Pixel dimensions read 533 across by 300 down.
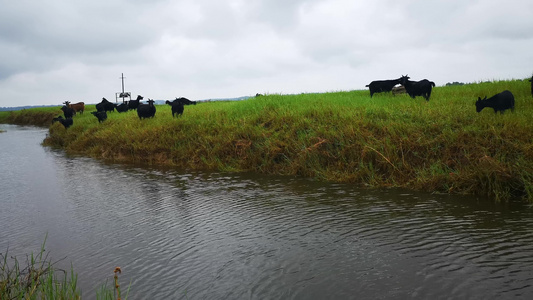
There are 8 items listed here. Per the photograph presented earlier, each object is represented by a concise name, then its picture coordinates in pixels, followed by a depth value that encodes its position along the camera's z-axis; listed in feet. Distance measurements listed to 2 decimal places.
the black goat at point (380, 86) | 60.54
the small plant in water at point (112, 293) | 14.41
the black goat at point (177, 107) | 62.85
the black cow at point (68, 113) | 95.50
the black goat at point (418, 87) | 51.19
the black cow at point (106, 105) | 97.55
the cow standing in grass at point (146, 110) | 66.23
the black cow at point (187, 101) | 63.76
